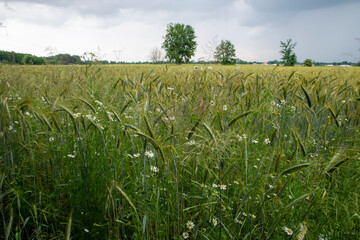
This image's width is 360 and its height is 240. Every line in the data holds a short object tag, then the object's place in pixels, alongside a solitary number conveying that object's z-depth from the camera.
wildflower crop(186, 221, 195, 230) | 1.68
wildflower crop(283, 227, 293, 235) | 1.45
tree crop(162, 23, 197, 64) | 63.53
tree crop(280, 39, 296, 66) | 62.22
